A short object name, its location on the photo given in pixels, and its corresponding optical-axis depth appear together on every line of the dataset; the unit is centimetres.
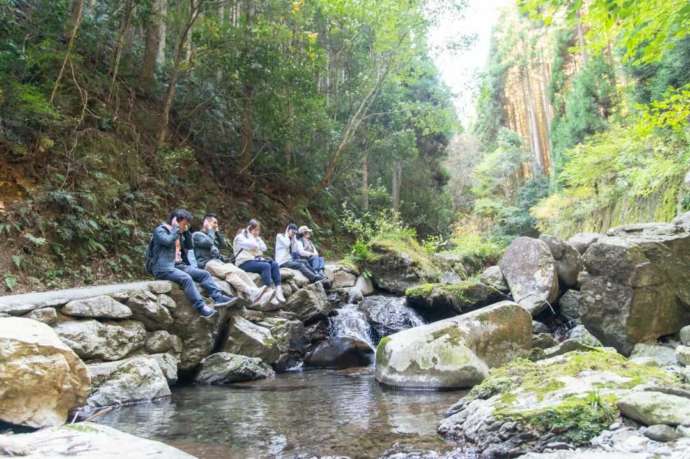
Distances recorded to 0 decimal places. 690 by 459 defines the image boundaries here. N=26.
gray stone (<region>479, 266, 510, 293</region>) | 1127
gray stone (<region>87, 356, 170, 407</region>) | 588
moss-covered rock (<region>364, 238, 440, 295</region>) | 1315
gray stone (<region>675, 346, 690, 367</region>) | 530
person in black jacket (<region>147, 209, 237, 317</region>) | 759
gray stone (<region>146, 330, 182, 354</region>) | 727
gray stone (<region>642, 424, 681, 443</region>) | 312
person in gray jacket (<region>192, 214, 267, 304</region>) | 888
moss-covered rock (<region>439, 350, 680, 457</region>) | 354
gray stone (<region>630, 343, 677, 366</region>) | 631
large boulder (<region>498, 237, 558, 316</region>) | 1023
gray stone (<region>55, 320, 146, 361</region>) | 630
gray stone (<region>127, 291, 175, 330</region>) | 718
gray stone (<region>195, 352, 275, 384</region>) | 734
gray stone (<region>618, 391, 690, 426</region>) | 328
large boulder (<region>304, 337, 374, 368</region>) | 862
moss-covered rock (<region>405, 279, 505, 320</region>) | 1059
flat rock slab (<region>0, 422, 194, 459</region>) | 287
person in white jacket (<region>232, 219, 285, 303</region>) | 938
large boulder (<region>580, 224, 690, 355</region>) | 699
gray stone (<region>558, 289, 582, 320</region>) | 1019
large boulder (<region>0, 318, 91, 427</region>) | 438
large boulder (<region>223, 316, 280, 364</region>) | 816
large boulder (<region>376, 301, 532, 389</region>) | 639
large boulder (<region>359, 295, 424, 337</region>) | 1050
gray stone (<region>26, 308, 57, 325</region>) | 603
